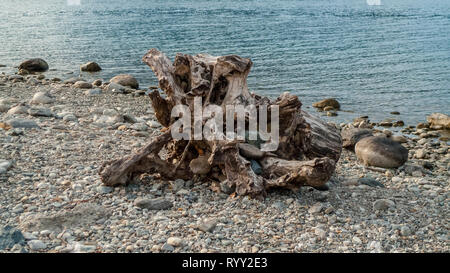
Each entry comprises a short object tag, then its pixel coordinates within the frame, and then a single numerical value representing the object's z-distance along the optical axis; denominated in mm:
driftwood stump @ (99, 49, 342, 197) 8023
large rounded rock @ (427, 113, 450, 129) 16188
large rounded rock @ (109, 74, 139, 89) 20484
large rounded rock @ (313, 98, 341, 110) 18562
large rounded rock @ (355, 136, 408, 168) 11500
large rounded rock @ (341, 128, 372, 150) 13102
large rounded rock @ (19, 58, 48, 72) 24219
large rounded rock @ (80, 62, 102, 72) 24406
